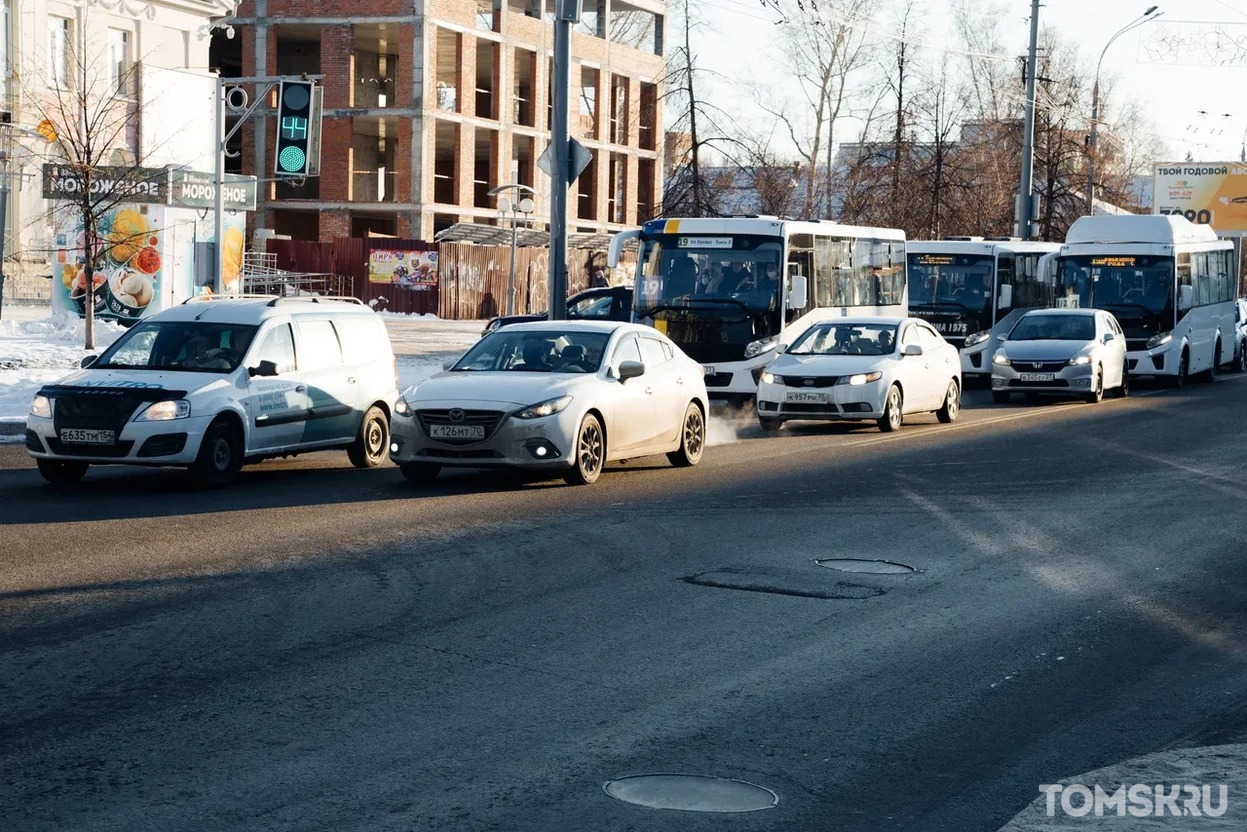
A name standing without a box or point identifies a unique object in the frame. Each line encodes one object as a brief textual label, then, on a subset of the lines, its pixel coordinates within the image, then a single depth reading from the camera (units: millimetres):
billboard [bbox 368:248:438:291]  58062
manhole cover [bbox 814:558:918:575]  10781
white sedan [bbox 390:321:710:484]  14766
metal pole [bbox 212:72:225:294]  30625
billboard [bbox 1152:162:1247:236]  73938
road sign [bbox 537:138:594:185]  25000
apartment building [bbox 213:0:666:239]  62812
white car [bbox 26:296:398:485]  14578
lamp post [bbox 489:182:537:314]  42859
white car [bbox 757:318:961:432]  21953
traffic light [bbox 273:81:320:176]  30281
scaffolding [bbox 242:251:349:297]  55938
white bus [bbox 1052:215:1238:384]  33594
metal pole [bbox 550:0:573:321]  24641
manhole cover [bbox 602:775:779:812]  5727
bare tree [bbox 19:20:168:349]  30453
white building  41688
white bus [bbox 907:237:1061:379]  34594
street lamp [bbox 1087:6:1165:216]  49534
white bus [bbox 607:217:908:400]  25281
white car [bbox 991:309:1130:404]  28141
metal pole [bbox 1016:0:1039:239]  45812
